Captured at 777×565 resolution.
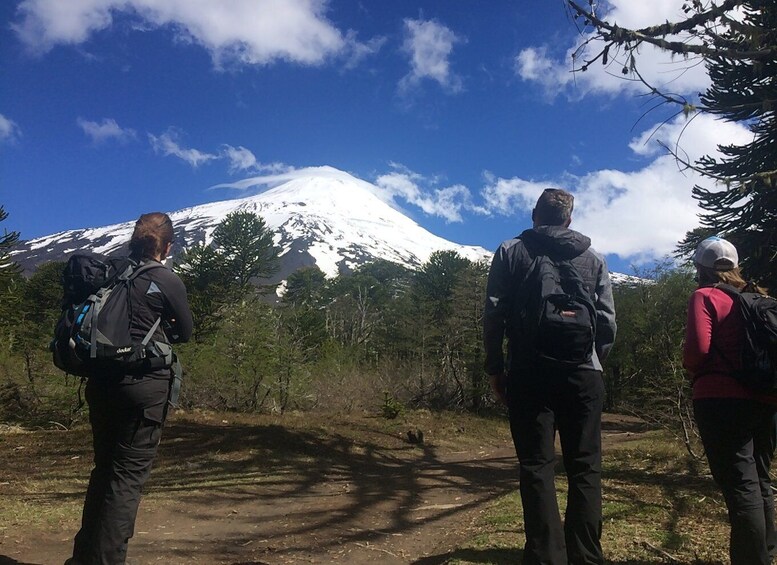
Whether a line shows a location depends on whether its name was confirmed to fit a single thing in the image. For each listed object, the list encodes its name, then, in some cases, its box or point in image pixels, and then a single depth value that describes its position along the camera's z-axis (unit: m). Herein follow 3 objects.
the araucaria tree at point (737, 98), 3.79
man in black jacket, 2.30
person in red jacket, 2.40
